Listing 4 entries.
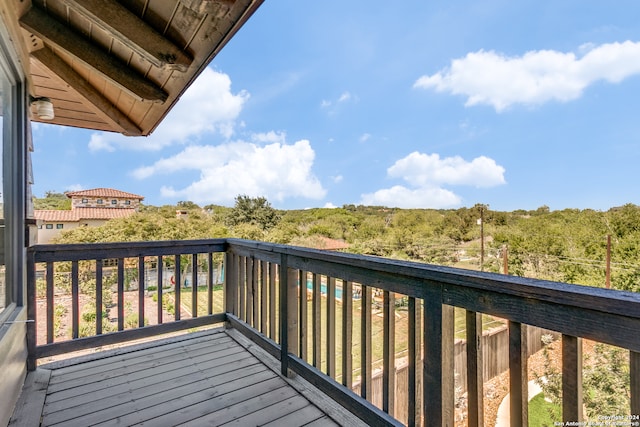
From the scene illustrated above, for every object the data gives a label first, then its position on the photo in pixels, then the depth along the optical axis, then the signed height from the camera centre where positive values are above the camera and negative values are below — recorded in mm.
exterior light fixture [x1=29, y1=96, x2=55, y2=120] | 2543 +855
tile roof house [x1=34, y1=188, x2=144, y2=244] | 18538 +356
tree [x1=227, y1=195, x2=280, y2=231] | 32312 -75
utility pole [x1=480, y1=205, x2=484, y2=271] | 16134 -2450
